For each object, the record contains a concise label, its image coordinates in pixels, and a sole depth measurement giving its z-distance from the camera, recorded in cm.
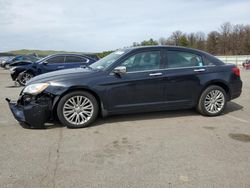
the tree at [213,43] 5676
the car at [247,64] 2219
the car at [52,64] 870
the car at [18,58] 1655
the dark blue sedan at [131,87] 380
